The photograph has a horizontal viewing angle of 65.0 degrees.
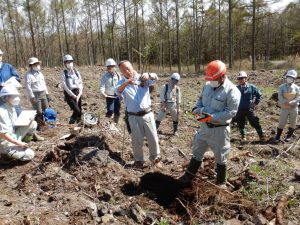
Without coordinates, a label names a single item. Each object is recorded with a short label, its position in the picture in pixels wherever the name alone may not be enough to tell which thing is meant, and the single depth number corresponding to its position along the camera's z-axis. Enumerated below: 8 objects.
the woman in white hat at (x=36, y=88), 5.17
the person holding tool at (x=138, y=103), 3.78
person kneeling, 3.63
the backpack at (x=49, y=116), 5.86
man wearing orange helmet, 3.11
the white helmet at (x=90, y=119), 4.95
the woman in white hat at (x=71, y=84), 5.36
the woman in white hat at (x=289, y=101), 5.63
